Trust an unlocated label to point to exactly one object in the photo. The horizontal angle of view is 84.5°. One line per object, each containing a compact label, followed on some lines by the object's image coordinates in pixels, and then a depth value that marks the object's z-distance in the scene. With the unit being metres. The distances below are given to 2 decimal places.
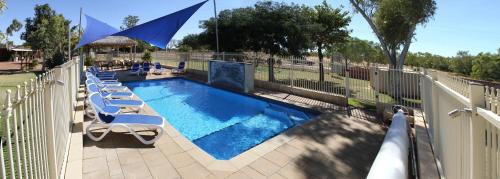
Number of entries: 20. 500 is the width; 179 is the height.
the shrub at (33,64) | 25.08
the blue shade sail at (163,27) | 12.45
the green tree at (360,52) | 47.20
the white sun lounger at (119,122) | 5.39
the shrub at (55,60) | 20.86
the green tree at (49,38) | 23.89
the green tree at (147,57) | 27.25
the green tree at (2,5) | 7.91
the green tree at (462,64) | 62.56
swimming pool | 7.26
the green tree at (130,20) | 77.31
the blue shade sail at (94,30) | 15.30
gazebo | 22.30
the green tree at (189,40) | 19.19
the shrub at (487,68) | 50.88
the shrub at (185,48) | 45.89
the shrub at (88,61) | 22.65
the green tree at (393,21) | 11.39
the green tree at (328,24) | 18.25
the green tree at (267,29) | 15.96
